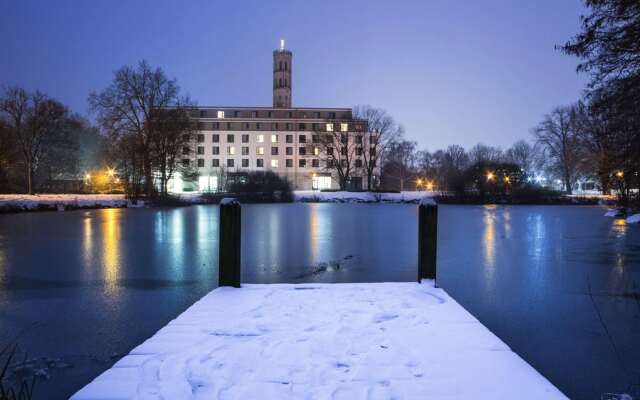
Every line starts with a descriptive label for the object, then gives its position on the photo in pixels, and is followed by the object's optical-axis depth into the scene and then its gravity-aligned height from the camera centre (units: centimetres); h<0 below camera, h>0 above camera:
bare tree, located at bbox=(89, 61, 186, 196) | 3866 +702
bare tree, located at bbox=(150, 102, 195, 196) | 3960 +486
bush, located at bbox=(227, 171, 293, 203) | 4781 +28
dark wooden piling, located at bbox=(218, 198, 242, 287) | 591 -62
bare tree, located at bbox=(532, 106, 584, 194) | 6222 +745
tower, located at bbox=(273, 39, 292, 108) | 10356 +2591
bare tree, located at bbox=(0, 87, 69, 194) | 4325 +728
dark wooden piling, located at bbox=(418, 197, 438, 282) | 608 -55
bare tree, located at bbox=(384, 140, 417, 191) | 10244 +585
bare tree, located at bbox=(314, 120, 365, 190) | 6669 +823
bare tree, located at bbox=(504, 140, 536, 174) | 10731 +956
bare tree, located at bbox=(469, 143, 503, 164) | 11549 +1057
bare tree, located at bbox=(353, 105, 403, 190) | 6769 +964
